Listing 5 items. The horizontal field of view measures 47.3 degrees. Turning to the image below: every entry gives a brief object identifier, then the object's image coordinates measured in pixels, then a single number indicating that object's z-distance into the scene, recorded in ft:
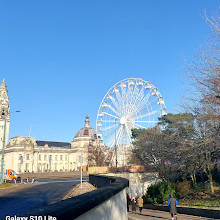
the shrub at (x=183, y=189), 92.26
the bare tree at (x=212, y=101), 40.90
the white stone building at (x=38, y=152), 320.50
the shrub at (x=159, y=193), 86.94
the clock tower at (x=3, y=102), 321.85
